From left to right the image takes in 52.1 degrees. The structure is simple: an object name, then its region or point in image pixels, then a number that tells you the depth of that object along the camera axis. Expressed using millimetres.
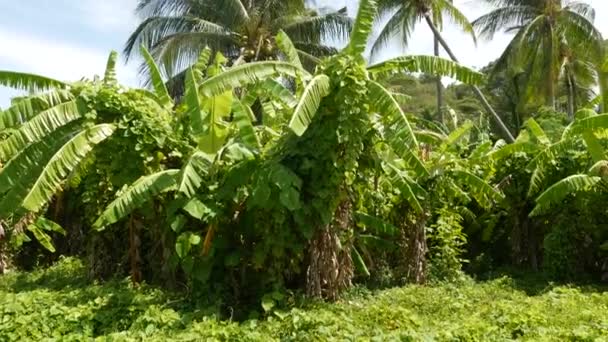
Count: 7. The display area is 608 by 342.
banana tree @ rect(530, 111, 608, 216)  8773
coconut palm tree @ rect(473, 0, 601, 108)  19953
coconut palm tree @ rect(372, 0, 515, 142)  18031
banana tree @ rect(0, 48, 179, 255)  6945
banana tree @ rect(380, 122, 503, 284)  8906
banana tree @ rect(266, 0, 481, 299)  6449
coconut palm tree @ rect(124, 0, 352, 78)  18453
